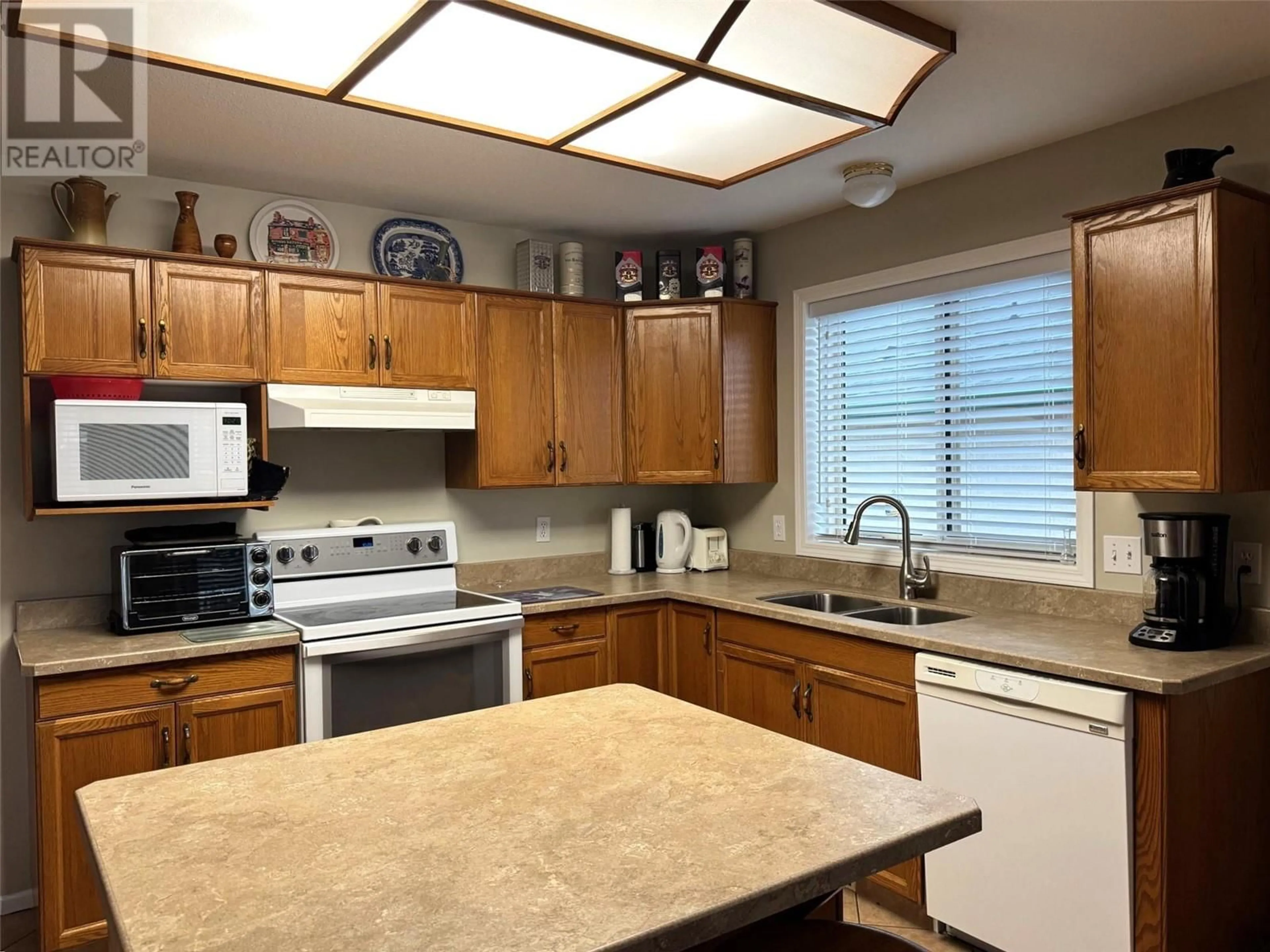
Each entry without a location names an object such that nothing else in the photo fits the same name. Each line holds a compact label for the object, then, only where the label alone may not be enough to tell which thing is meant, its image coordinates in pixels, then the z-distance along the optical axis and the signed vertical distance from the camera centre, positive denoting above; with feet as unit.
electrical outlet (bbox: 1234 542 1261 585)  8.23 -0.85
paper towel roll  13.57 -1.07
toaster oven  9.25 -1.13
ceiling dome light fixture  10.13 +3.25
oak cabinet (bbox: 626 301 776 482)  12.86 +1.17
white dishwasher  7.20 -2.86
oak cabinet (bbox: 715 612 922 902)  9.02 -2.44
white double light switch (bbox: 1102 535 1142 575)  9.07 -0.88
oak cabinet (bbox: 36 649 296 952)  8.31 -2.47
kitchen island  3.33 -1.63
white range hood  10.18 +0.82
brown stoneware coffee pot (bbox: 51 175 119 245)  9.31 +2.82
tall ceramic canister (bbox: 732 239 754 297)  13.26 +3.00
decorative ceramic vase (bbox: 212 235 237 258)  10.12 +2.64
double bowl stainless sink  10.64 -1.70
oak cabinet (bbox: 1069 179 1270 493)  7.51 +1.12
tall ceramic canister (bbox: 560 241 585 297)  12.84 +2.96
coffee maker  7.89 -1.01
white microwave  8.88 +0.31
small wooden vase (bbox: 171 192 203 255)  9.93 +2.75
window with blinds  9.97 +0.76
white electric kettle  13.64 -1.03
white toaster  13.71 -1.18
